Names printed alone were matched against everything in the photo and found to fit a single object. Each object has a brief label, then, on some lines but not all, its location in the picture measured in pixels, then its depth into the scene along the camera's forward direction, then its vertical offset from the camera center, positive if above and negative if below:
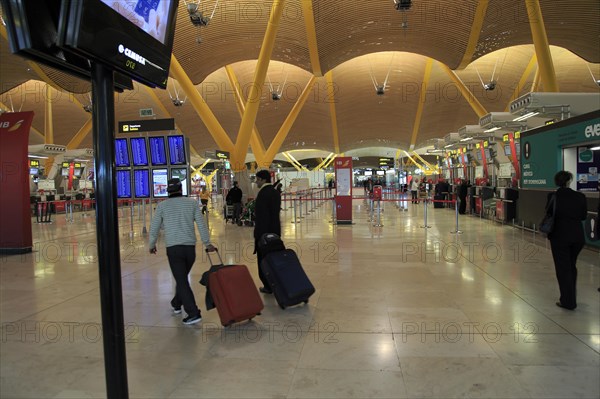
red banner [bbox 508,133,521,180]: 15.25 +0.82
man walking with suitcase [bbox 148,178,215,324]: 4.85 -0.56
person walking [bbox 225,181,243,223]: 16.64 -0.60
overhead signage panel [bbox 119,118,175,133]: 10.55 +1.58
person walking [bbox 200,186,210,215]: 21.36 -0.63
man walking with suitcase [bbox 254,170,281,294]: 5.91 -0.40
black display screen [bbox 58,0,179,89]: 1.80 +0.76
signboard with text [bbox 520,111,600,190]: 9.32 +0.77
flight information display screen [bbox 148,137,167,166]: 11.28 +0.98
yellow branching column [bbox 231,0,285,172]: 16.55 +4.01
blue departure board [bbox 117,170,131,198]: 11.45 +0.16
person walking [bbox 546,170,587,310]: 5.16 -0.79
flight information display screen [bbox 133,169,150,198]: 11.41 +0.14
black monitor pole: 2.08 -0.21
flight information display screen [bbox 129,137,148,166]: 11.35 +1.06
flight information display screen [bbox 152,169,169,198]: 11.30 +0.17
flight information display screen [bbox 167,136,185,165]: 11.21 +1.00
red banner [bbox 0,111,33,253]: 10.32 +0.15
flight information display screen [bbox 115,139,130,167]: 11.40 +1.00
